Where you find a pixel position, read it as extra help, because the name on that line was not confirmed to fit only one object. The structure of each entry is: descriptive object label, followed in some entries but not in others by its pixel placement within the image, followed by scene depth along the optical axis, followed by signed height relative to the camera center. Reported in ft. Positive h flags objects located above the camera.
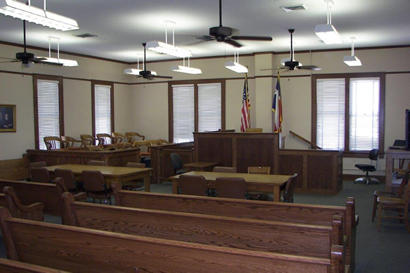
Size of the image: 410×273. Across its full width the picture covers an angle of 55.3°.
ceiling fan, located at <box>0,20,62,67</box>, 26.30 +4.42
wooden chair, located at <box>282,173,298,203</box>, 18.24 -3.18
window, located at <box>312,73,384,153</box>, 35.55 +1.01
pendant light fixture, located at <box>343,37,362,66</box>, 29.58 +4.71
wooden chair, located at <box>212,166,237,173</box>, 21.44 -2.60
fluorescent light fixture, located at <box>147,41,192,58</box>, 22.05 +4.40
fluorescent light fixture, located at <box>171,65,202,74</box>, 32.74 +4.59
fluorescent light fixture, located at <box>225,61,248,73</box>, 30.51 +4.52
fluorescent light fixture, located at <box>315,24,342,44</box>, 18.84 +4.42
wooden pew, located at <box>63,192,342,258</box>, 9.04 -2.72
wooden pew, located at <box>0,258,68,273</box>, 7.04 -2.64
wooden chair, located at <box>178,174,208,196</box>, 18.43 -2.94
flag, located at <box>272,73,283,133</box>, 35.30 +1.60
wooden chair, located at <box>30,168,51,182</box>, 21.89 -2.87
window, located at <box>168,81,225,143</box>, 41.73 +1.63
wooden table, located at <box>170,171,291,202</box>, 17.79 -2.72
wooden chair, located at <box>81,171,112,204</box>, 20.31 -3.26
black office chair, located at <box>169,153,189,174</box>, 27.73 -2.89
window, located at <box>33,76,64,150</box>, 34.96 +1.44
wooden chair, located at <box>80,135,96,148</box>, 37.62 -1.67
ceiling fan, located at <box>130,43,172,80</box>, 33.58 +4.24
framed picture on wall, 32.04 +0.48
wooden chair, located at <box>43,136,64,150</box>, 34.61 -1.72
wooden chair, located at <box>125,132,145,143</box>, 43.50 -1.46
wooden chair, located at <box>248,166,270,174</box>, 22.33 -2.71
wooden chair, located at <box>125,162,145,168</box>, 23.95 -2.57
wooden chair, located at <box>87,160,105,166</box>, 25.34 -2.57
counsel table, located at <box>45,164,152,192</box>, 20.53 -2.67
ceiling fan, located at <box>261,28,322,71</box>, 28.63 +4.29
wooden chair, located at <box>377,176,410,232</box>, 17.98 -3.80
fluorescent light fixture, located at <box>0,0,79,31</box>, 13.88 +4.18
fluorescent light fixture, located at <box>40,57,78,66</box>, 27.29 +4.52
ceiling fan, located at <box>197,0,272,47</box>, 17.51 +4.07
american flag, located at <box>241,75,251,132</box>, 35.76 +1.10
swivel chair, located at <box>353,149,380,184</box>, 31.68 -3.70
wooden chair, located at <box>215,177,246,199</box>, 17.63 -2.91
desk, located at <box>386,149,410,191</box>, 23.80 -2.14
